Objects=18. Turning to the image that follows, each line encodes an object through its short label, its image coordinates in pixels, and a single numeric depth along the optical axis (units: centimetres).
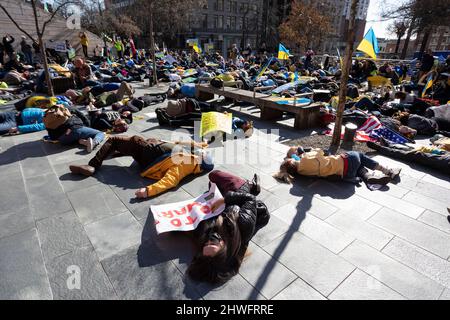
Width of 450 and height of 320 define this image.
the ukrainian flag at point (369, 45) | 649
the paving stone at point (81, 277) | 219
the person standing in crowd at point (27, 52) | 1667
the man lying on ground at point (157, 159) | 396
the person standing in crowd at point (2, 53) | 1571
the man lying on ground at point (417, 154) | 455
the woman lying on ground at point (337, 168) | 406
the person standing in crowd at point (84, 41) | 1923
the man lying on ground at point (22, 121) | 605
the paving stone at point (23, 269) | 220
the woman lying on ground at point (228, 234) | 234
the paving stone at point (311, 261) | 237
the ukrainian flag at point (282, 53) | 1298
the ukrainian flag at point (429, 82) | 914
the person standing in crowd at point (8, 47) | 1477
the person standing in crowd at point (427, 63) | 1266
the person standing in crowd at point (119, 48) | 2127
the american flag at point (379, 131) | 588
